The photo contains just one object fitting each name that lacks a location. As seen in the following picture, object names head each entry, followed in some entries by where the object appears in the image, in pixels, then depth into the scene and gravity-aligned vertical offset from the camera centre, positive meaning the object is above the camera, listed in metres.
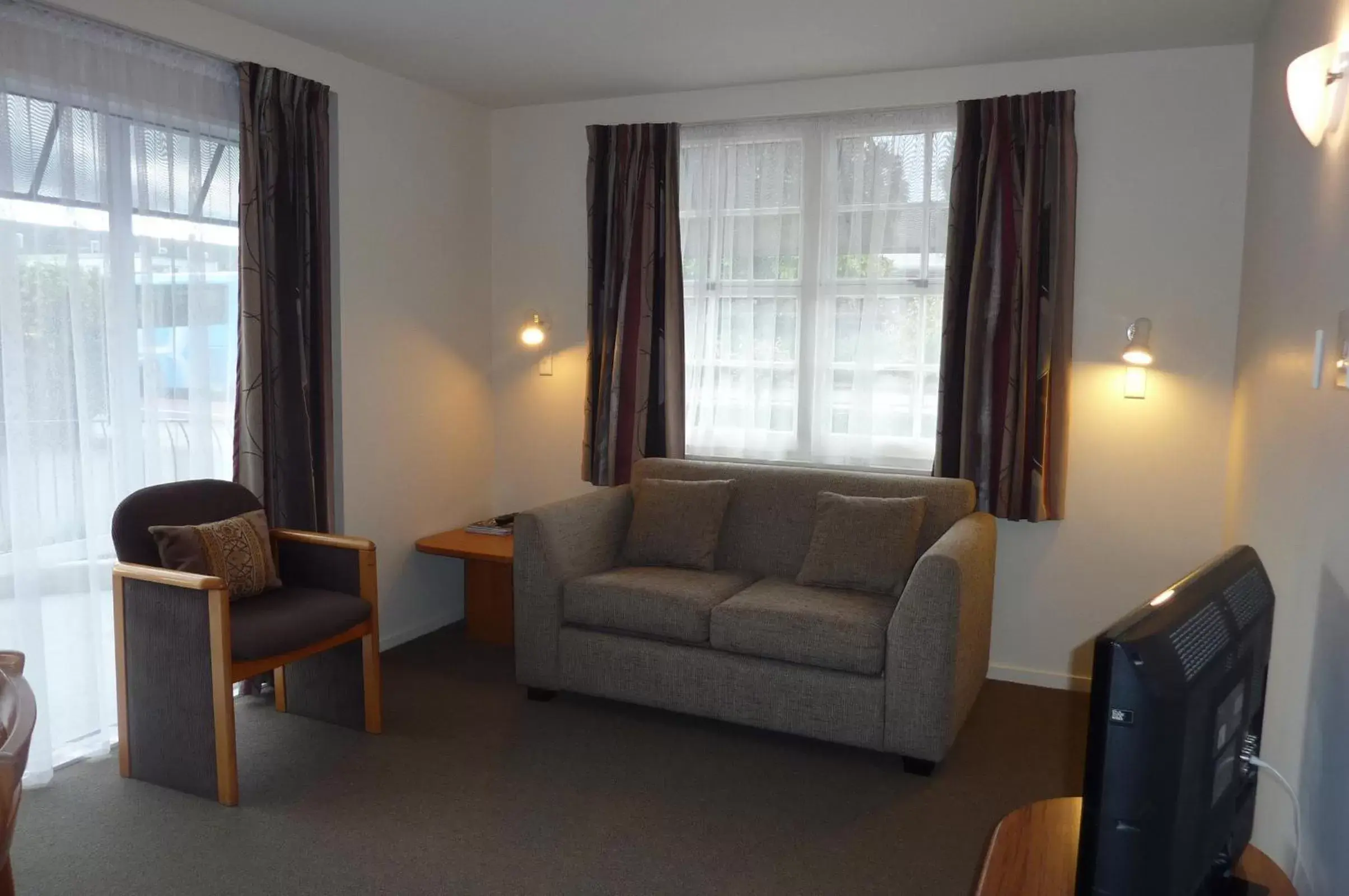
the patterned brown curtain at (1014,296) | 3.89 +0.26
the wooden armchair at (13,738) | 1.17 -0.51
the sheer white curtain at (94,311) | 3.02 +0.12
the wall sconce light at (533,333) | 4.80 +0.10
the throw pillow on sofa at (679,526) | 4.01 -0.70
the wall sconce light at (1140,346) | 3.71 +0.07
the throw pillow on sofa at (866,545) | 3.64 -0.71
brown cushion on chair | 3.15 -0.67
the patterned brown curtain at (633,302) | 4.54 +0.25
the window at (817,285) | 4.18 +0.32
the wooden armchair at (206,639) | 2.95 -0.92
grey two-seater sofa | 3.20 -0.94
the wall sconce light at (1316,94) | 1.92 +0.55
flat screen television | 1.09 -0.44
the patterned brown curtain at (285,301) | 3.65 +0.18
